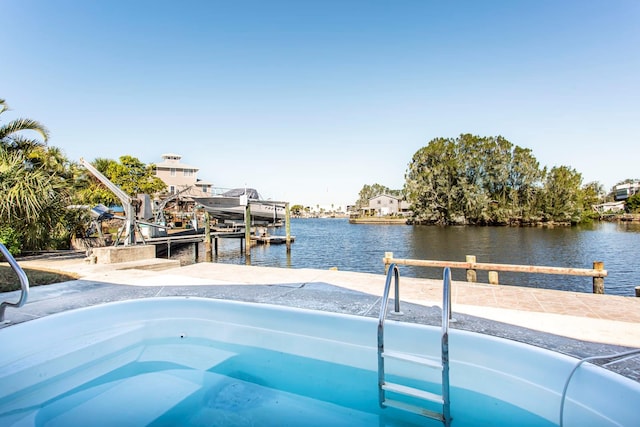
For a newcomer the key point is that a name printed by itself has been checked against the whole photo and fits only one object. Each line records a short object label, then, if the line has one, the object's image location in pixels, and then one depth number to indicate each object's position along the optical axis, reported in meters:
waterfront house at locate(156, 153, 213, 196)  45.91
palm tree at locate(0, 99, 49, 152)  9.97
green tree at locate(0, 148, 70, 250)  7.74
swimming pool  2.66
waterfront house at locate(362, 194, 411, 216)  75.00
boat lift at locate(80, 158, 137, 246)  9.99
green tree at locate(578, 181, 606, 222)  44.41
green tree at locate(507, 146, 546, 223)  43.31
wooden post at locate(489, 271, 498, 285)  6.59
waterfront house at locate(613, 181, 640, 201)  75.19
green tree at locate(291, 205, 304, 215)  126.25
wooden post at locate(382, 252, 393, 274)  8.23
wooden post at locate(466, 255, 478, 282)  7.56
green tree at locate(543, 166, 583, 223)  42.28
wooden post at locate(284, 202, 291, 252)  22.38
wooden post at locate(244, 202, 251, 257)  18.53
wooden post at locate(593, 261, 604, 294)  6.44
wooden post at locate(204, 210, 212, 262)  17.39
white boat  23.95
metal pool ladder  2.49
